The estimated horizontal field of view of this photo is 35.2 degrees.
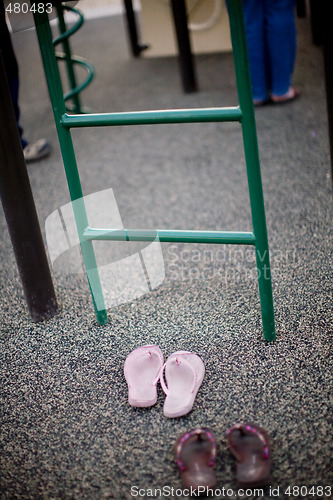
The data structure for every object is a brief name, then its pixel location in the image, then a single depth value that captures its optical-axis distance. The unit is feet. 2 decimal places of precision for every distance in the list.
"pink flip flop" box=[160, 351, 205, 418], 3.61
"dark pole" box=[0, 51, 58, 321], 3.97
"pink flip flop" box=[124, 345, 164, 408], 3.72
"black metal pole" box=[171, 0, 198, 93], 8.30
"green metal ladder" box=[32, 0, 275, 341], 3.24
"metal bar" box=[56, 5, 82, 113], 7.72
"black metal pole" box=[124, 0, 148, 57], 10.80
